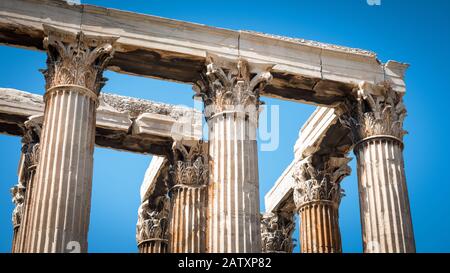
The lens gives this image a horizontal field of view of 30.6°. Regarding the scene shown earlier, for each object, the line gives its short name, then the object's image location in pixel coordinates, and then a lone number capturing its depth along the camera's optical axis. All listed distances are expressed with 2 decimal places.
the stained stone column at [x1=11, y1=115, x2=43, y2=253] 29.27
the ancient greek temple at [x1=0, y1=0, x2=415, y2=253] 23.22
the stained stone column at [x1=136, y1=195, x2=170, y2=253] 32.94
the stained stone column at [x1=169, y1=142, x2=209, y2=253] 29.70
